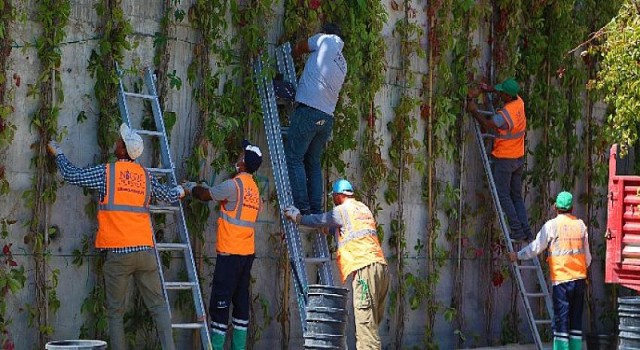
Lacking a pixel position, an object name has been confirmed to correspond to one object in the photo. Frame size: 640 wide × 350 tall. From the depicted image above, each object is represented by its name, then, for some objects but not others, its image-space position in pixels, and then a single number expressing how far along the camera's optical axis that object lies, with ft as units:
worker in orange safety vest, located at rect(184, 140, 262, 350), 52.07
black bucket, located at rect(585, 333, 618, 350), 69.14
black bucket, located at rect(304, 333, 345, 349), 43.21
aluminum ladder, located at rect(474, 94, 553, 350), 65.95
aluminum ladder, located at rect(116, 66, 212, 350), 50.35
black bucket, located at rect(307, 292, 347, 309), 43.94
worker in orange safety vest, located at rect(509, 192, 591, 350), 61.79
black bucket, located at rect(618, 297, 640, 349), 48.19
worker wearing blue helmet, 51.46
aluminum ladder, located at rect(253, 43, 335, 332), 54.40
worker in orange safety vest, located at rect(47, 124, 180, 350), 47.86
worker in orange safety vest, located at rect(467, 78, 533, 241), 66.61
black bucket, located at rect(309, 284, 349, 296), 44.10
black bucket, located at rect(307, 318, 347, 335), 43.49
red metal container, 55.29
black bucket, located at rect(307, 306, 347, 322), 43.57
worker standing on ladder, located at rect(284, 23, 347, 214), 54.93
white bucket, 42.68
